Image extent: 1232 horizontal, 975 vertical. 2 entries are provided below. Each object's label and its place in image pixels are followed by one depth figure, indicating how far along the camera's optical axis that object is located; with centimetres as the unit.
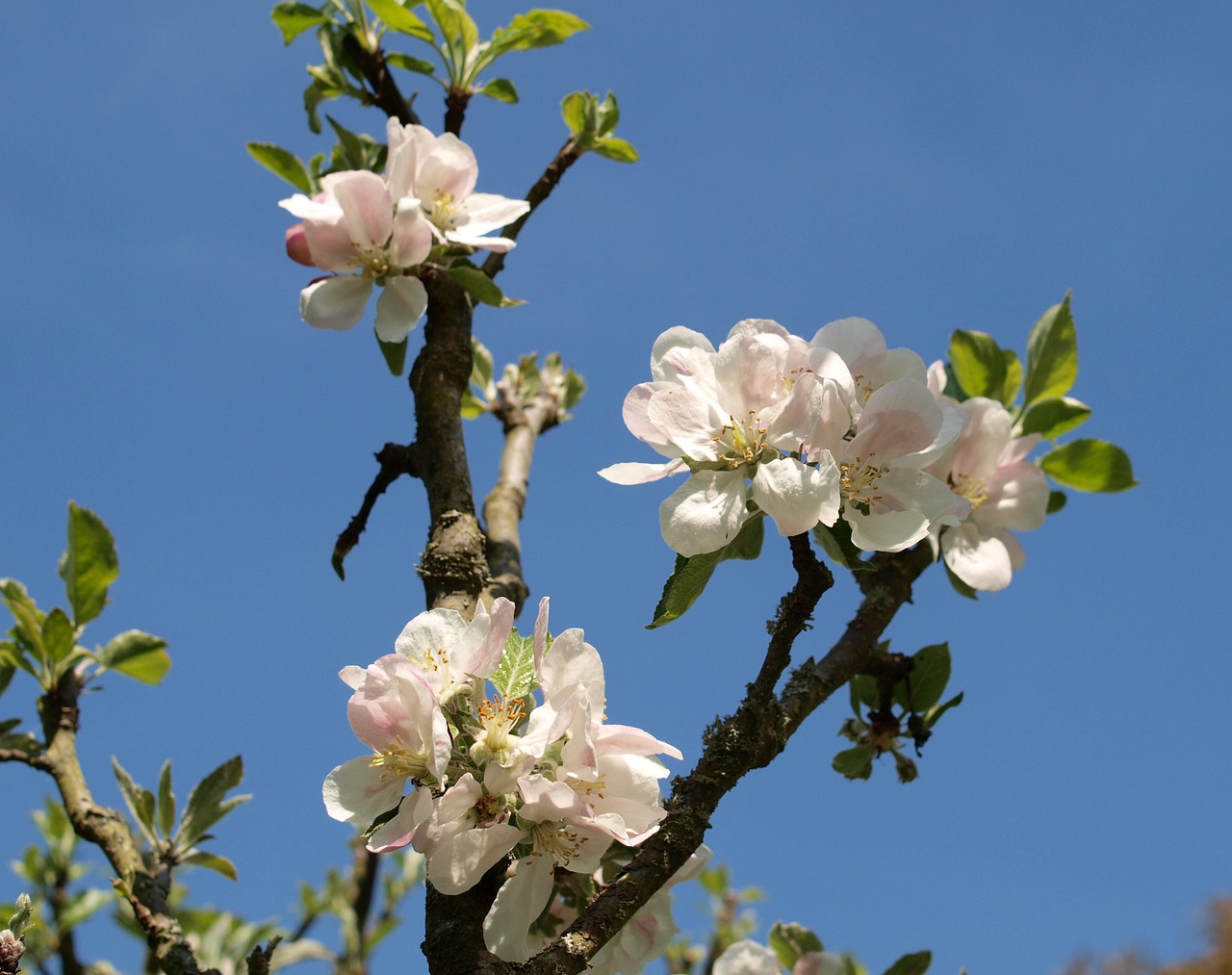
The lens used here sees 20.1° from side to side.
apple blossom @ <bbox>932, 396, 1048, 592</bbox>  93
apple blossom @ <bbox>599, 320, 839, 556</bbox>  83
